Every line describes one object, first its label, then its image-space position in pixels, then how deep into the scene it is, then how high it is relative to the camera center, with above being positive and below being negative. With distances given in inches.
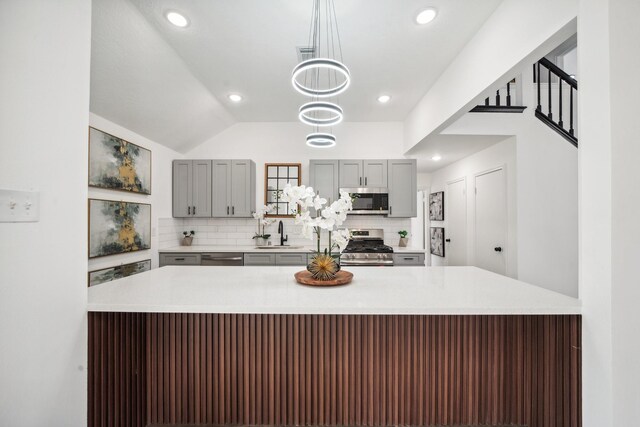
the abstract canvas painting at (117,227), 110.3 -5.4
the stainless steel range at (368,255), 153.9 -22.3
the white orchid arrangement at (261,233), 173.5 -11.6
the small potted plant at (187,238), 175.5 -14.6
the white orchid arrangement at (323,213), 62.5 +0.4
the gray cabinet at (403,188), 169.8 +16.2
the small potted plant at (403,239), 175.8 -15.2
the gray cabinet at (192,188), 169.5 +16.2
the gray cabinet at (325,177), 171.7 +23.0
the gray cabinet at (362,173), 171.5 +25.4
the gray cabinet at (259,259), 154.9 -24.5
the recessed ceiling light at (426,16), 83.1 +60.1
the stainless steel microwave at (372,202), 169.0 +7.7
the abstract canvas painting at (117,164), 110.3 +22.4
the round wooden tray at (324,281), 63.1 -15.0
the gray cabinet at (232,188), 170.9 +16.2
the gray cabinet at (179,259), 154.4 -24.3
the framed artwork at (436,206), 224.8 +7.2
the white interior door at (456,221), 186.2 -4.7
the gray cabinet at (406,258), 156.9 -24.2
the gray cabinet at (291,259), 153.8 -24.2
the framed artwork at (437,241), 225.8 -22.1
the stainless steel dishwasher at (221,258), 155.2 -24.0
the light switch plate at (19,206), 36.9 +1.2
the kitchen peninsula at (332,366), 62.5 -34.2
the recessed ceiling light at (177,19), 85.7 +61.0
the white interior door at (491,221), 141.4 -3.3
